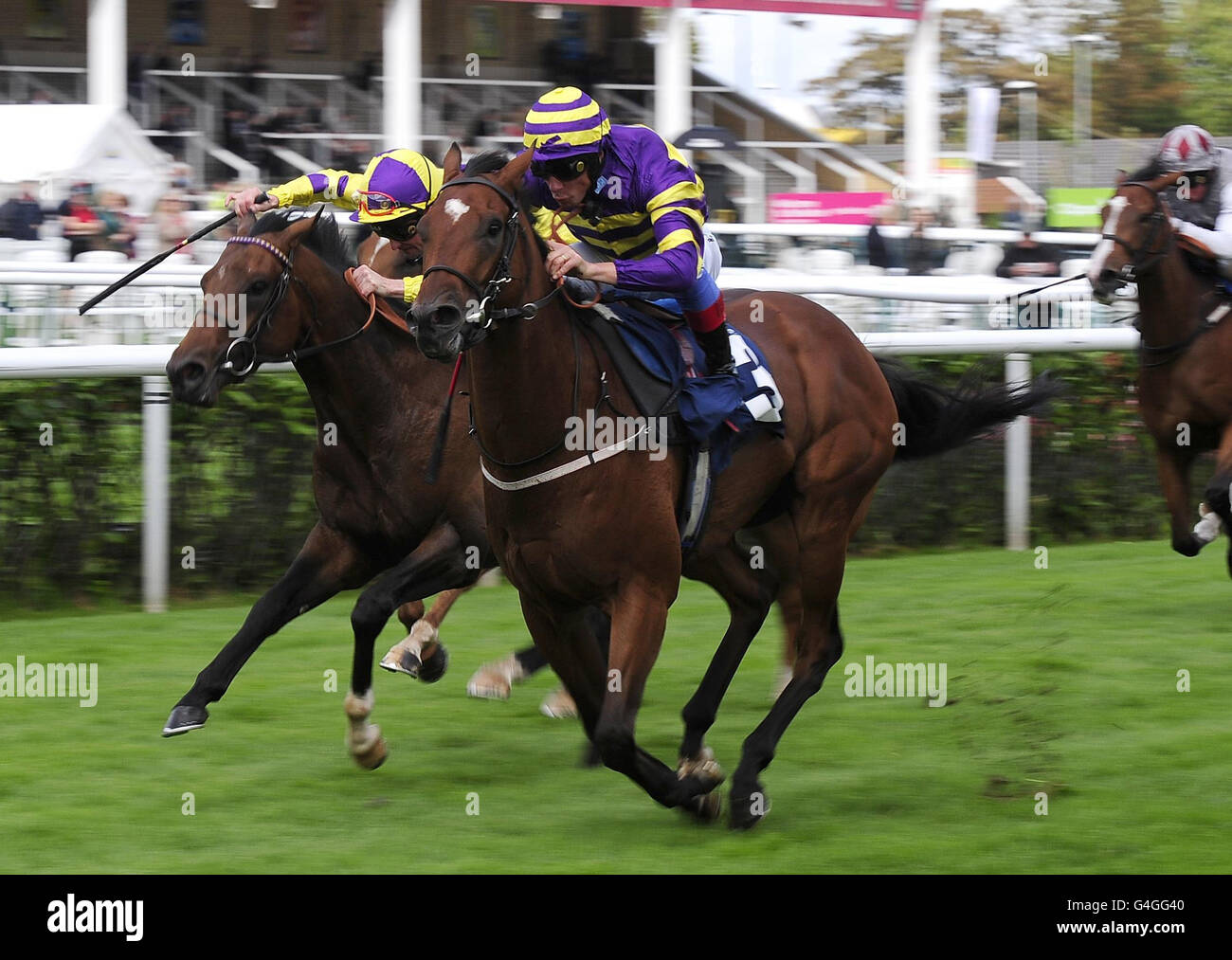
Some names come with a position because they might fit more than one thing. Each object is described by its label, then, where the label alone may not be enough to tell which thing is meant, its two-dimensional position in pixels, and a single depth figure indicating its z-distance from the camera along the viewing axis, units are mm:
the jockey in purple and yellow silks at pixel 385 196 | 4922
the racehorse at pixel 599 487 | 3680
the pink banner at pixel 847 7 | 18531
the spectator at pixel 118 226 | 10953
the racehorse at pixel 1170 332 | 6695
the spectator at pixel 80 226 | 10820
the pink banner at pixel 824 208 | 17172
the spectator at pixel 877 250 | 13477
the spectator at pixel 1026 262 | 13656
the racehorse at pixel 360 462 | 4738
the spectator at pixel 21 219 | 11016
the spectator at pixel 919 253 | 13633
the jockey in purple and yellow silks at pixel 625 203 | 3906
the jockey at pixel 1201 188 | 6809
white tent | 12977
